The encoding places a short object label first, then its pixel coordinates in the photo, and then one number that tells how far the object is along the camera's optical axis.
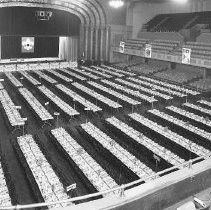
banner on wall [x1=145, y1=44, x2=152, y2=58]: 34.34
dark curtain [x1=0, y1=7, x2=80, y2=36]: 35.84
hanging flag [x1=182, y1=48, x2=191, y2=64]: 28.81
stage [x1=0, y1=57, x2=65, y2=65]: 38.84
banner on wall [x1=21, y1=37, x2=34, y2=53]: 40.62
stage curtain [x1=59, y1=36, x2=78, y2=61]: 41.53
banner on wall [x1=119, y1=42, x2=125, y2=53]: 38.75
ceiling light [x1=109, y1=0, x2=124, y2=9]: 24.91
